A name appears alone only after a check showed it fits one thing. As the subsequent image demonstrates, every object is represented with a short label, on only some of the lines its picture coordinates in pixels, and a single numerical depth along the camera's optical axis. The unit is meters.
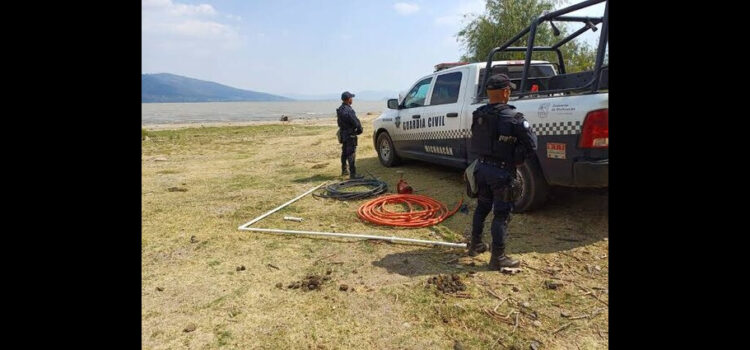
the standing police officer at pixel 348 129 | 7.66
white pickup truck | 4.10
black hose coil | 6.36
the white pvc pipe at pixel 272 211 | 5.16
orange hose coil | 5.06
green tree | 21.94
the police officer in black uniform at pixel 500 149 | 3.60
